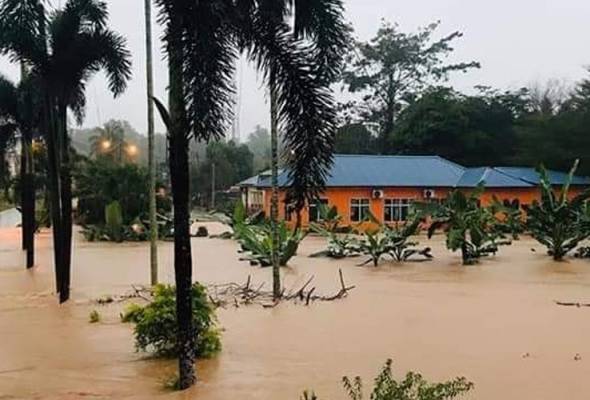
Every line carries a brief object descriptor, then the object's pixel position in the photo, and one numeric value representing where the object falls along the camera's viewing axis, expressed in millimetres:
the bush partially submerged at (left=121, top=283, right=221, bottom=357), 7566
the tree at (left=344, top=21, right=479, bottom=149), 50250
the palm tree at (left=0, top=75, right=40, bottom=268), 18328
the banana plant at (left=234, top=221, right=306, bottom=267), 17062
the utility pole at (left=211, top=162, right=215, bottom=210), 50375
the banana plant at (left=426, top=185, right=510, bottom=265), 18188
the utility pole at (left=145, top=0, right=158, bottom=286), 12156
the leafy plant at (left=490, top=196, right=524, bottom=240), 22761
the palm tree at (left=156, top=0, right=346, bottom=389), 5906
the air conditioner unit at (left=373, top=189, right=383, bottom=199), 34678
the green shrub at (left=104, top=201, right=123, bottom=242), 27625
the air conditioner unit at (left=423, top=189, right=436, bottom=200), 35225
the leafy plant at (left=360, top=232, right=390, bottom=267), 18484
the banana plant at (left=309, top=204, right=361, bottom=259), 20469
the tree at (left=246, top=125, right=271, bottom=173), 58875
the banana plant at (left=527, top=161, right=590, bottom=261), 18141
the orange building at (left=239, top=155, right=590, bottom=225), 34469
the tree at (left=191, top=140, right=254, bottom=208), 51281
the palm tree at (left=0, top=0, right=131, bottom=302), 12070
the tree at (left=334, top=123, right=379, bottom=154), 50719
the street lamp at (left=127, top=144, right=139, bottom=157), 50269
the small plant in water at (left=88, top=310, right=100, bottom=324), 10062
